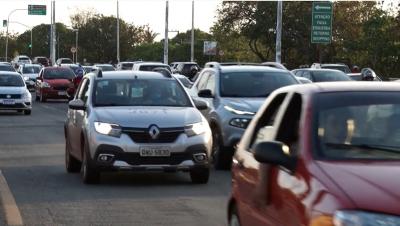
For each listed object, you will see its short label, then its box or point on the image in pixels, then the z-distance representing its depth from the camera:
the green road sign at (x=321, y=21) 40.84
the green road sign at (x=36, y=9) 75.92
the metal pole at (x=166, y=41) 54.59
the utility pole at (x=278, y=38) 37.31
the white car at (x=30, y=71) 47.58
